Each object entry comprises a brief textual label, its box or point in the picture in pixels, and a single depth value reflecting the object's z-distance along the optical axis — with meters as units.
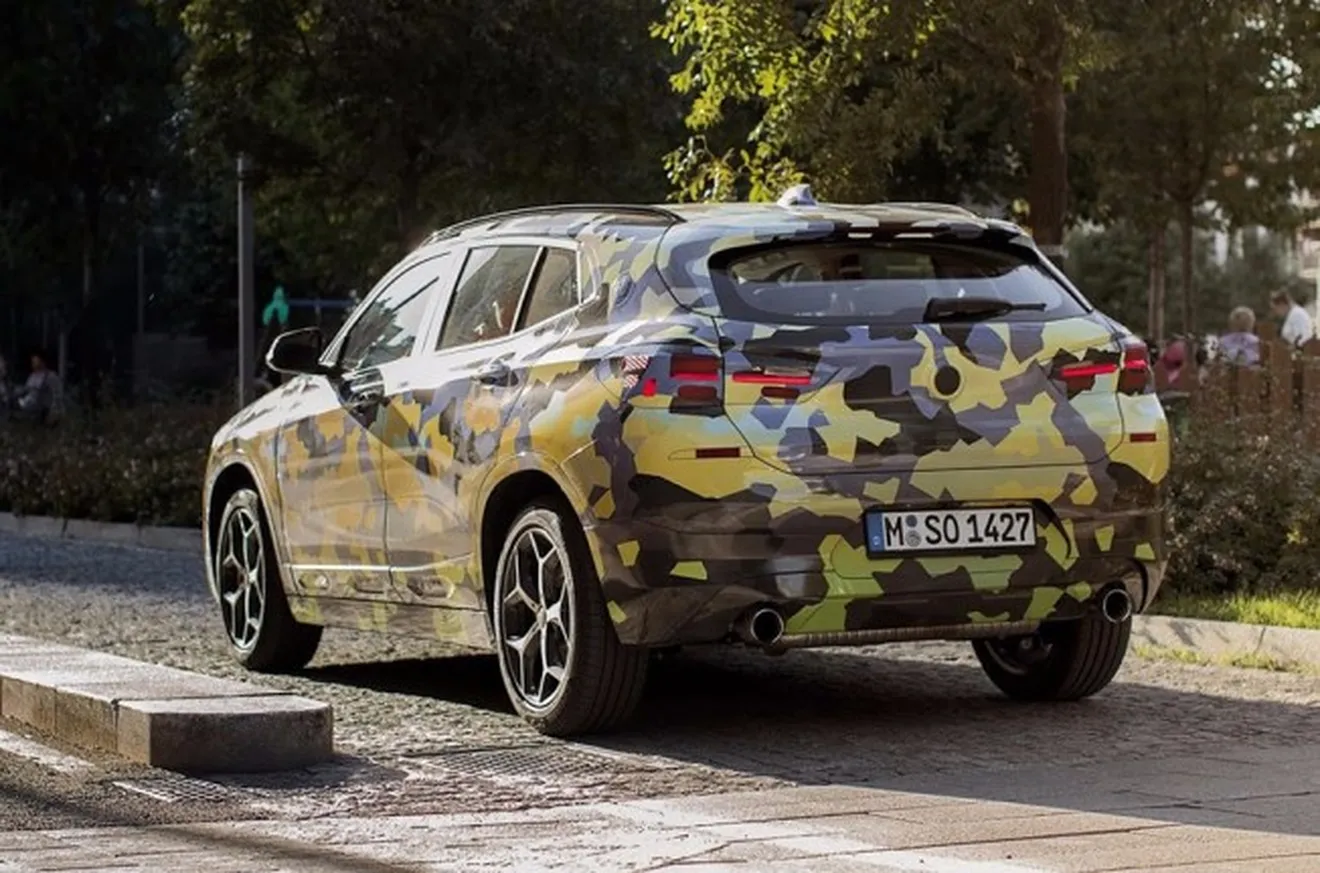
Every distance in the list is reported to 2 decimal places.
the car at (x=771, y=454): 8.95
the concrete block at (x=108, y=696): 9.19
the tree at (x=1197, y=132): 32.16
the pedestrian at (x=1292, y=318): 24.90
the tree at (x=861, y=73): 16.00
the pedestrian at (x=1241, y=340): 20.08
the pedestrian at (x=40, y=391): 34.66
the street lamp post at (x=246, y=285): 25.66
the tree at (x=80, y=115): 33.47
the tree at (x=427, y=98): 23.88
